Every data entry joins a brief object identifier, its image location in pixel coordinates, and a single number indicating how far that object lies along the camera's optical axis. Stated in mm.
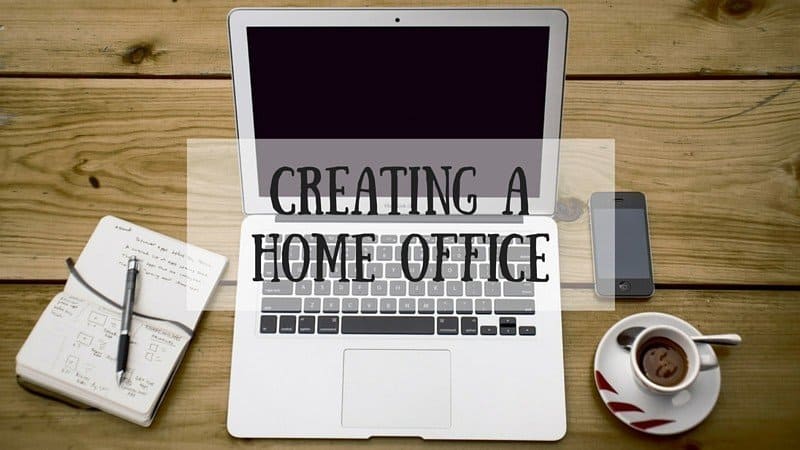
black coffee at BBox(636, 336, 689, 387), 741
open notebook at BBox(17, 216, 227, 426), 770
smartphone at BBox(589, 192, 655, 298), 829
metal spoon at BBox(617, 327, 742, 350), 745
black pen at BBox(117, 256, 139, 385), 771
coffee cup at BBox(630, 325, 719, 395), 726
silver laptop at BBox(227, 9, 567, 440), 773
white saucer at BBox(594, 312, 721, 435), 756
